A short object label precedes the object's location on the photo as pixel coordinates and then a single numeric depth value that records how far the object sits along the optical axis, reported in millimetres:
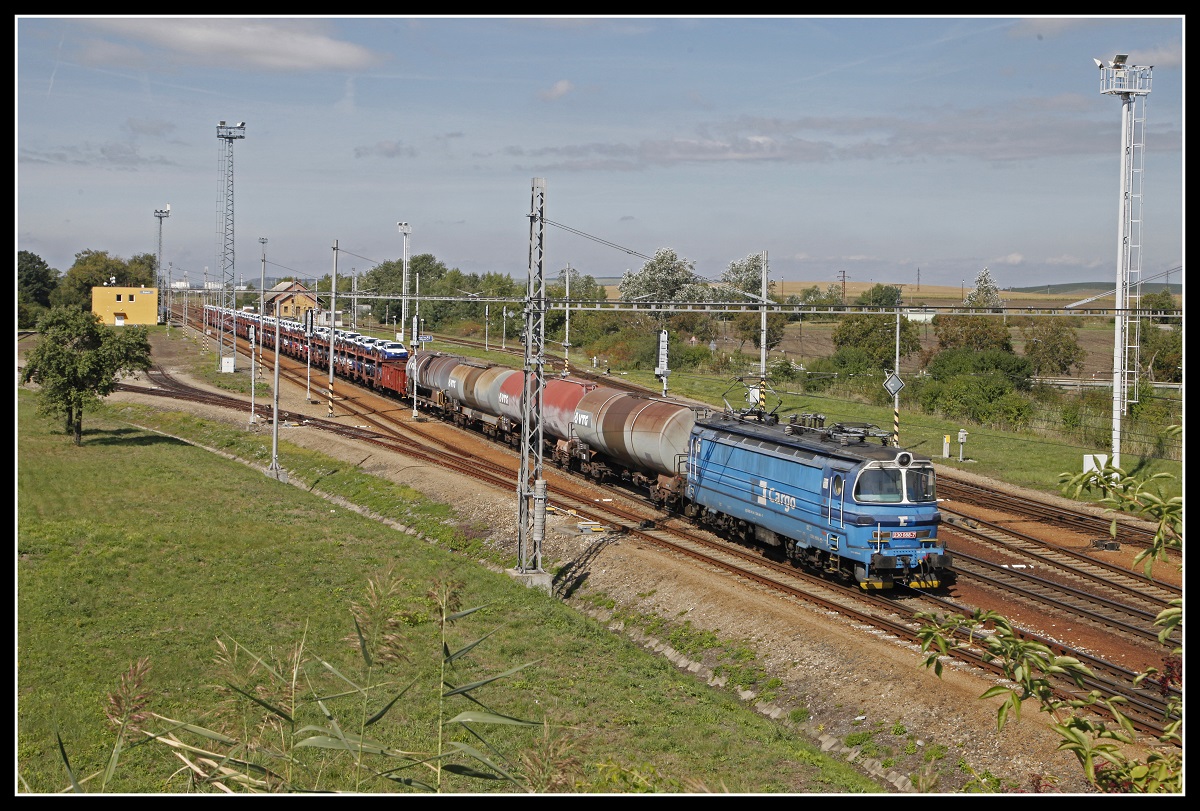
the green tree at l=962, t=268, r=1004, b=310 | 103381
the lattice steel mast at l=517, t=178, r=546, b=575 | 27031
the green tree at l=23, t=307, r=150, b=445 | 51312
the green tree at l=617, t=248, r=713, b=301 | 99000
